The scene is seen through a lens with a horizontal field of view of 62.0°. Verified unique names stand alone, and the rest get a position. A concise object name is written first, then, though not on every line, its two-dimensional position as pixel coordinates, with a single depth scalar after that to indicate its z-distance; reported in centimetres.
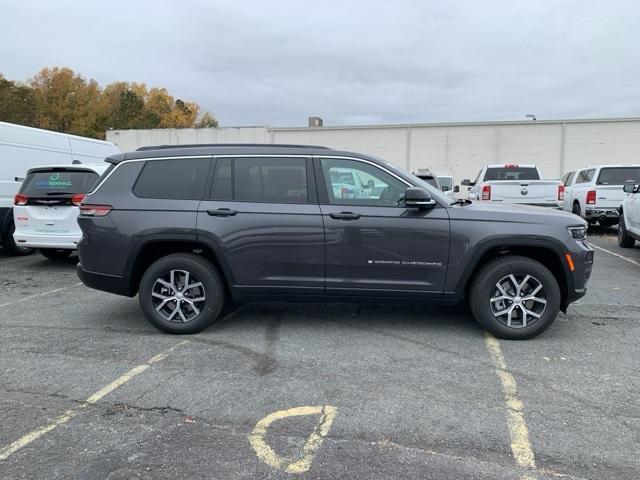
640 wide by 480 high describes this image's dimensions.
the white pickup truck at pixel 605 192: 1316
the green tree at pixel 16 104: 4200
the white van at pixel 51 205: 842
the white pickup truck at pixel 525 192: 1219
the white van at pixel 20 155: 973
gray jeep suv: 492
